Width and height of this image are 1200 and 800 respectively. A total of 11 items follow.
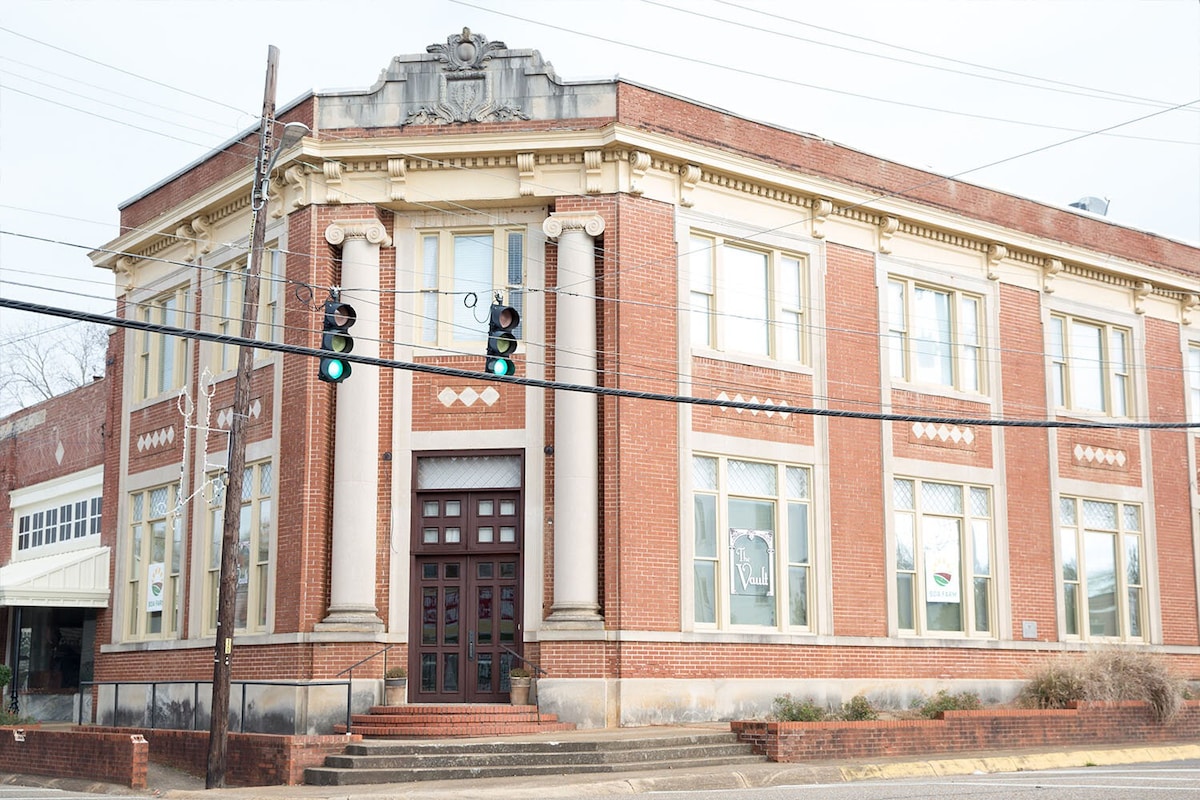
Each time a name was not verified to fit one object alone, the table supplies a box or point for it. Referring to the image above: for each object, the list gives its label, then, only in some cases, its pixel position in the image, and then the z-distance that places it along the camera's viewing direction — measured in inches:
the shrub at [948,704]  877.2
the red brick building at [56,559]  1117.1
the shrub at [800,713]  825.5
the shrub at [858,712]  844.0
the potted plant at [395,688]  879.7
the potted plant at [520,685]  872.9
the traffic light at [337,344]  636.7
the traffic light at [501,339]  658.8
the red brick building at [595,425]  901.2
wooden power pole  762.8
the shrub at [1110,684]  953.5
